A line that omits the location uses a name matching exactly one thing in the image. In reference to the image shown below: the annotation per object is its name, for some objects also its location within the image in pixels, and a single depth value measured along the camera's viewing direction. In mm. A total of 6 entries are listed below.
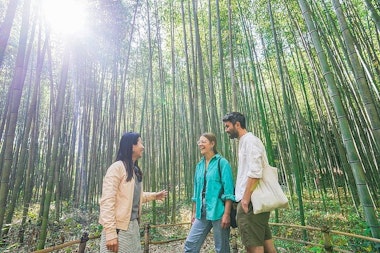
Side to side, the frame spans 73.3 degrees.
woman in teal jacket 1848
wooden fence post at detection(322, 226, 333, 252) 2006
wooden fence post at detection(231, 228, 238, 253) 2743
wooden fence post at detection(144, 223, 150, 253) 2811
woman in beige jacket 1356
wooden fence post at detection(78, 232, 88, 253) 1925
